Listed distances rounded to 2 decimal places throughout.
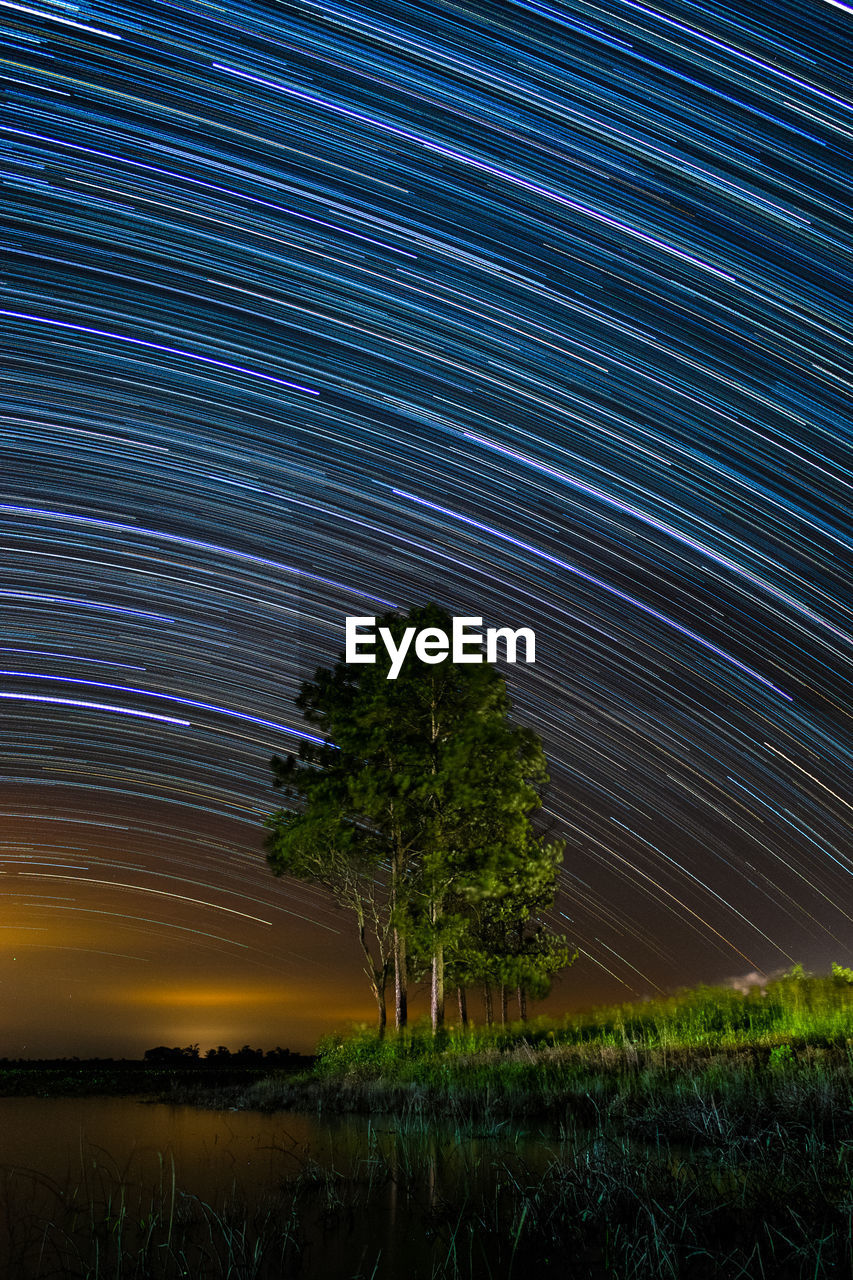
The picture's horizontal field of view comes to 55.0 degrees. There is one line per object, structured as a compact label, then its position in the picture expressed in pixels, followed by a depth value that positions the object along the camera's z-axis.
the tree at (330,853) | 20.28
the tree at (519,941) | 21.88
